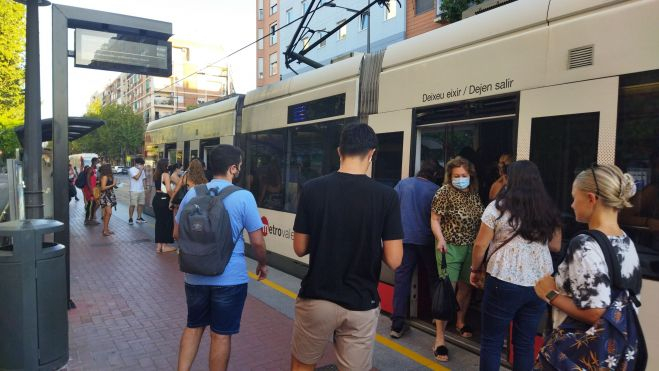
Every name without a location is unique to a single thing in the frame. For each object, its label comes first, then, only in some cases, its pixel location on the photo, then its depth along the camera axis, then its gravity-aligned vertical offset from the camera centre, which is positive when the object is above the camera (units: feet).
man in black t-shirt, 7.83 -1.48
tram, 9.50 +1.79
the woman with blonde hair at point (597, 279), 6.10 -1.45
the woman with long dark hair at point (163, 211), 28.99 -3.27
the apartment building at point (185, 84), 253.85 +42.24
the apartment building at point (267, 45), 136.03 +34.81
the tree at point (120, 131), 238.48 +13.52
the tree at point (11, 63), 69.05 +14.20
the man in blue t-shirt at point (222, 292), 10.13 -2.87
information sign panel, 17.69 +4.22
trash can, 10.83 -3.36
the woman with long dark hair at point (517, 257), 9.71 -1.88
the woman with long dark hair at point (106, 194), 35.83 -2.91
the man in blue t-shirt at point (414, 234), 14.71 -2.17
